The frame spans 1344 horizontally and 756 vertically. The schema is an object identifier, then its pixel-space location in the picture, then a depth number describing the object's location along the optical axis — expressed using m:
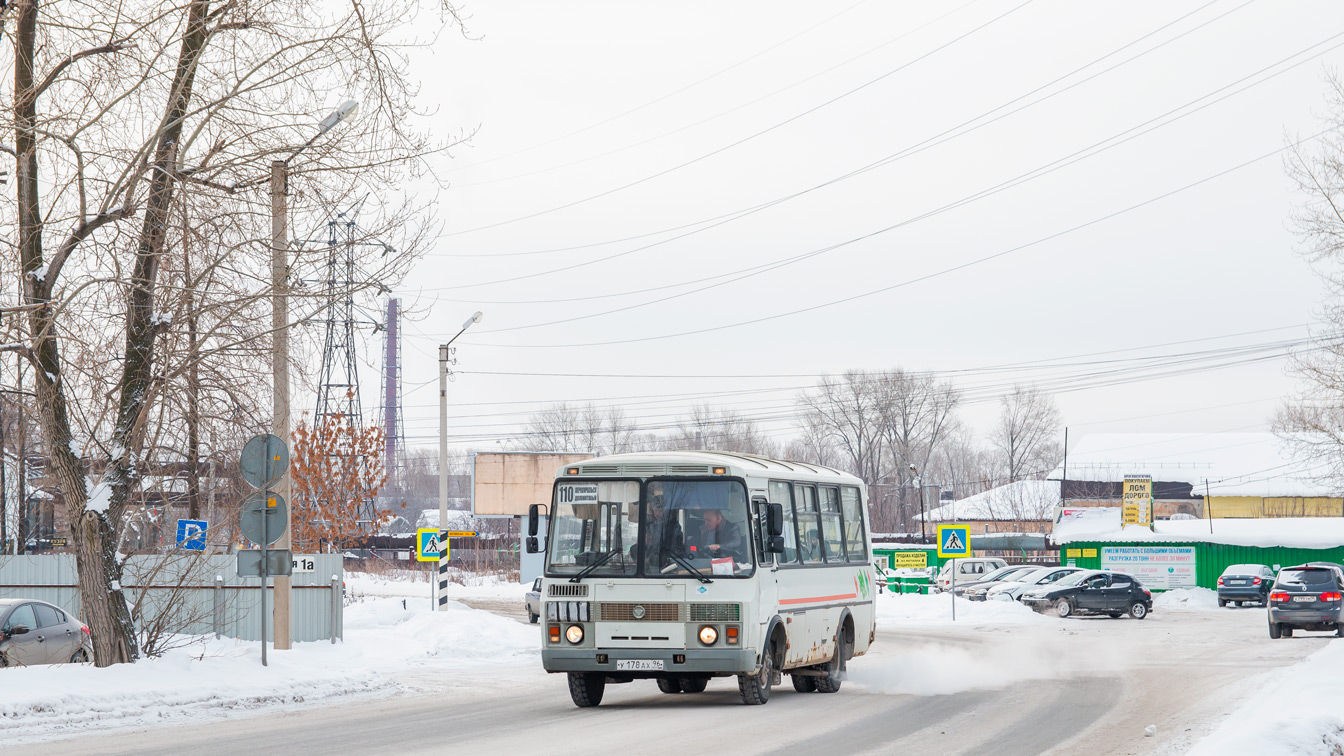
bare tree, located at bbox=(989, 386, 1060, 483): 112.38
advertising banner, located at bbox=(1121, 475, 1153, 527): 63.92
